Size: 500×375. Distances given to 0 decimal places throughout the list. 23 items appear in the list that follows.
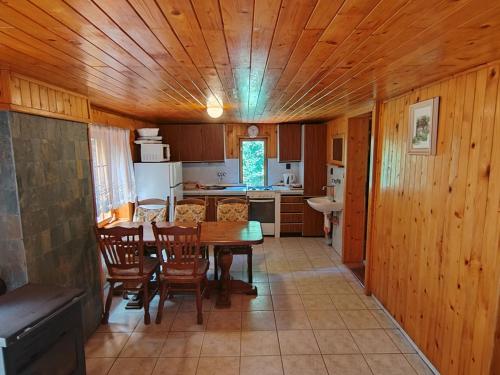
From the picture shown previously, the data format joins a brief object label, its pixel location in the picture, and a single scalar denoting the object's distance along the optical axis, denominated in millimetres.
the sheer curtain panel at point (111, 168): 3566
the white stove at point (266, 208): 5586
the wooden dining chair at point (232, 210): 4129
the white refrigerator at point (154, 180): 4633
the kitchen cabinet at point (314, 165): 5516
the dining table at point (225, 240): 3121
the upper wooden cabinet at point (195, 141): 5676
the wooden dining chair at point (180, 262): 2861
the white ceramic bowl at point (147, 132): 4684
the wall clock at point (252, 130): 5949
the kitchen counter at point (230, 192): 5574
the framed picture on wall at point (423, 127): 2191
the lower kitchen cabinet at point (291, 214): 5621
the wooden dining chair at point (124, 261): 2754
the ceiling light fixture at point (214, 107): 2979
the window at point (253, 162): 6113
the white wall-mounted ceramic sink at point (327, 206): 4609
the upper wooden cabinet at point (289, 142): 5762
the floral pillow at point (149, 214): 3986
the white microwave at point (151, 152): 4676
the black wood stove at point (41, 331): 1505
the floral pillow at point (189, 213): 4090
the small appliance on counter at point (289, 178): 5996
